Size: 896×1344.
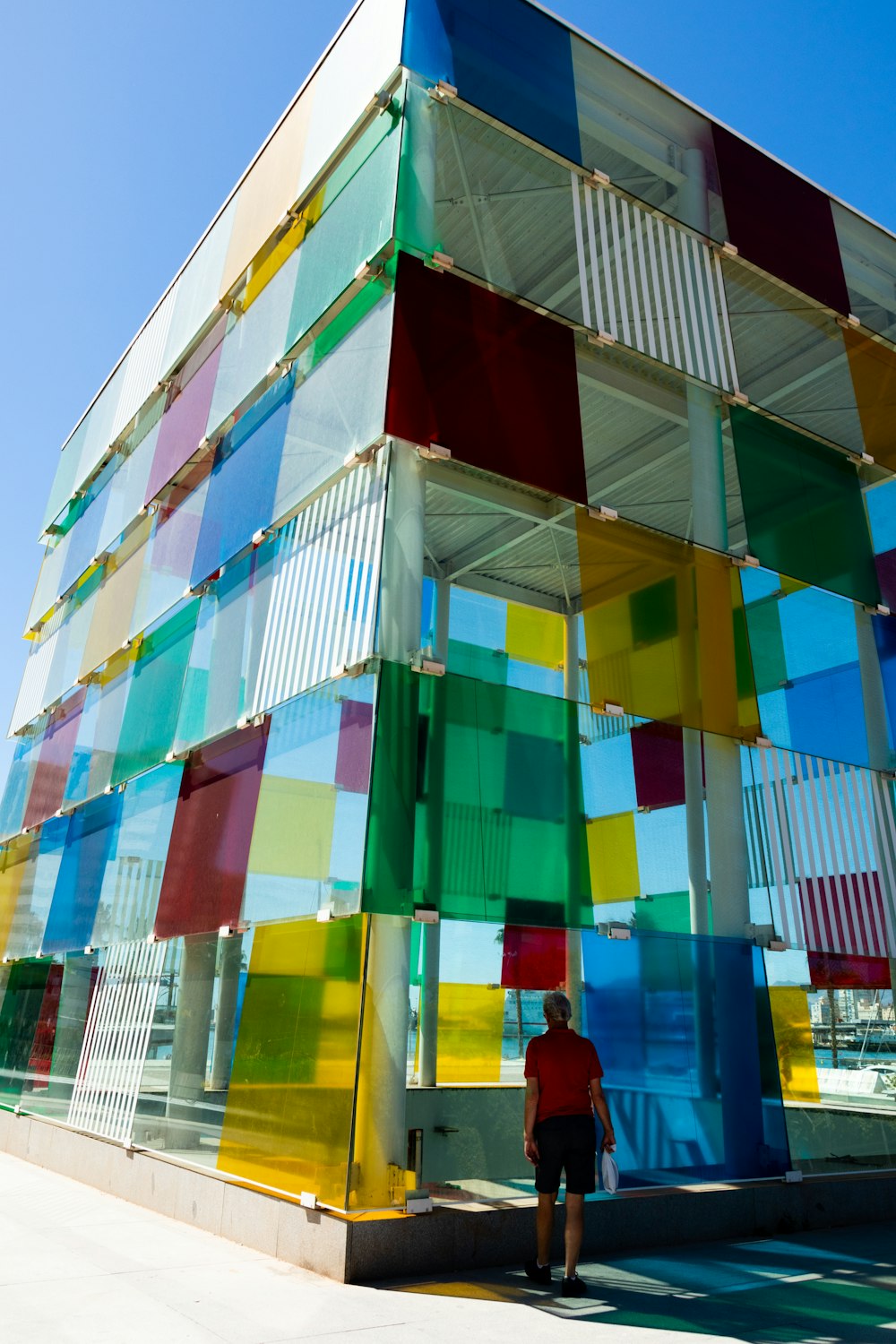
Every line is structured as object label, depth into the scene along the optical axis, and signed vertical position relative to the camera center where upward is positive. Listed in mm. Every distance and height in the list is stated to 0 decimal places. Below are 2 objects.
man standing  5770 -64
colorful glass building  7348 +3781
